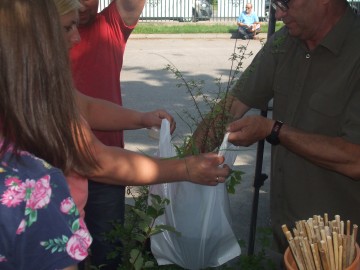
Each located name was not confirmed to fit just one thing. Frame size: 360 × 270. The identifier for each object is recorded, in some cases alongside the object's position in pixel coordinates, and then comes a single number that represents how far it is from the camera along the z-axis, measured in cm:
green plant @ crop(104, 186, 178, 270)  243
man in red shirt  309
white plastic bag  253
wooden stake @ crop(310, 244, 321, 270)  168
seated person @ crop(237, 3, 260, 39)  1556
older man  248
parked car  2045
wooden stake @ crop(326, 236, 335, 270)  168
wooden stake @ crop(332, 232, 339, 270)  168
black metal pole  327
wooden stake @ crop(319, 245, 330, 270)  167
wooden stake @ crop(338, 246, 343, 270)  168
